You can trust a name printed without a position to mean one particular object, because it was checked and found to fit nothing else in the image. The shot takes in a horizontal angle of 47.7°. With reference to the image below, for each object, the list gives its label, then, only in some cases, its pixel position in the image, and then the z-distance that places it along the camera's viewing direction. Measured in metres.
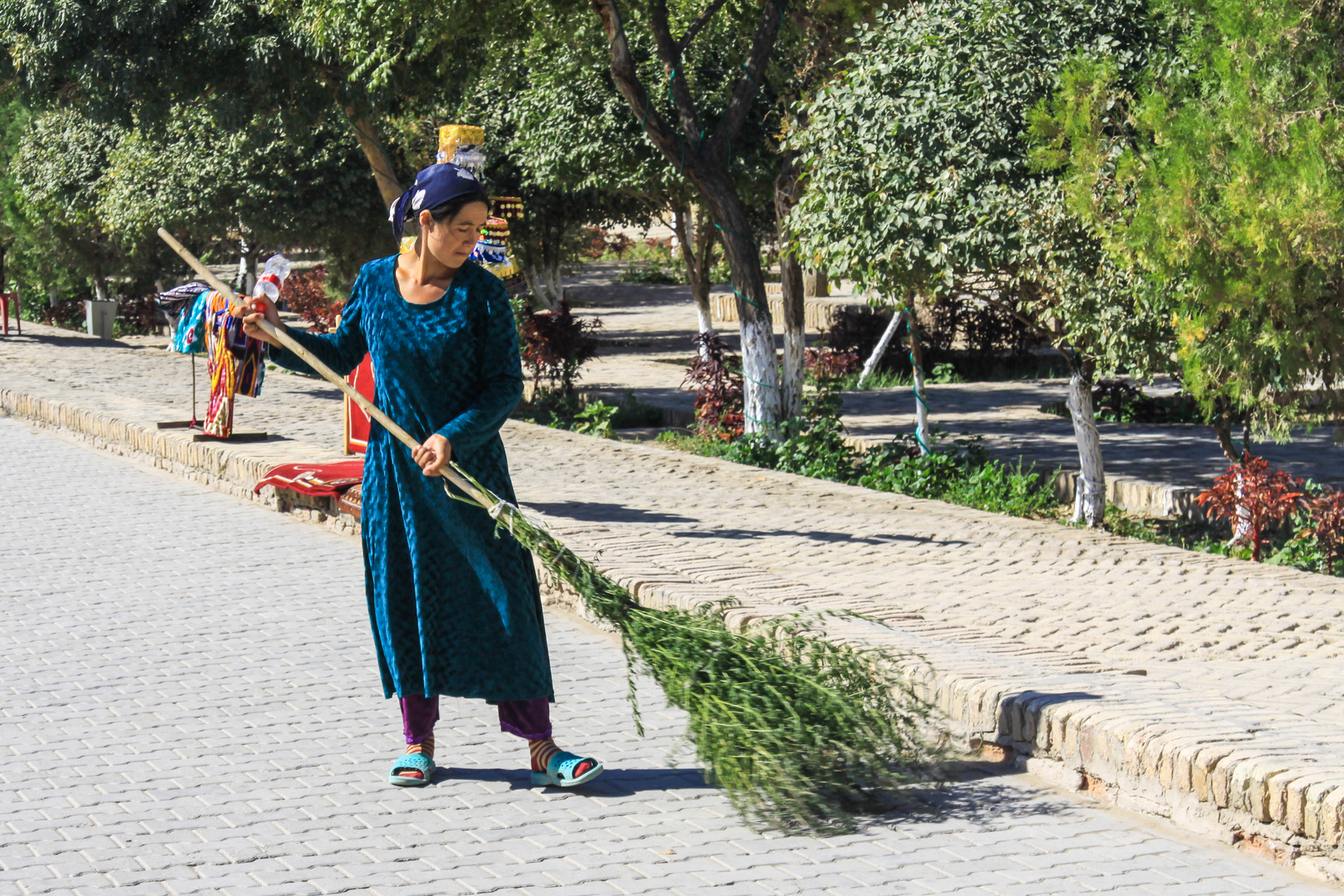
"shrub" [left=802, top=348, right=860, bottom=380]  17.72
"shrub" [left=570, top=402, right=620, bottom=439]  14.15
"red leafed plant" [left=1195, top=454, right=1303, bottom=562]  8.46
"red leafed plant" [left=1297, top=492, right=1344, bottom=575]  8.28
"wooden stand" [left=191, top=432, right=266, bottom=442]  11.75
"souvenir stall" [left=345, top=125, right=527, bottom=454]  8.34
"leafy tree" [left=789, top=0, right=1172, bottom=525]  9.23
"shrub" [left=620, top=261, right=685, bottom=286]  38.47
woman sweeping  4.61
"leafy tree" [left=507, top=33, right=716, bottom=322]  15.88
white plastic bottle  5.05
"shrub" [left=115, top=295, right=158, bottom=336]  28.30
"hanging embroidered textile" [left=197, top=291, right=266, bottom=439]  11.04
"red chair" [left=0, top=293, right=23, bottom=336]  25.23
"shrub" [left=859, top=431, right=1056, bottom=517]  10.55
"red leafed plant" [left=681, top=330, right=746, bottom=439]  13.34
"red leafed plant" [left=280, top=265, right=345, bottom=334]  25.14
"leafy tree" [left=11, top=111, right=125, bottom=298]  24.03
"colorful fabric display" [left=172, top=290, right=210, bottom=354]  10.52
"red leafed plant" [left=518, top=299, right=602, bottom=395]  16.19
